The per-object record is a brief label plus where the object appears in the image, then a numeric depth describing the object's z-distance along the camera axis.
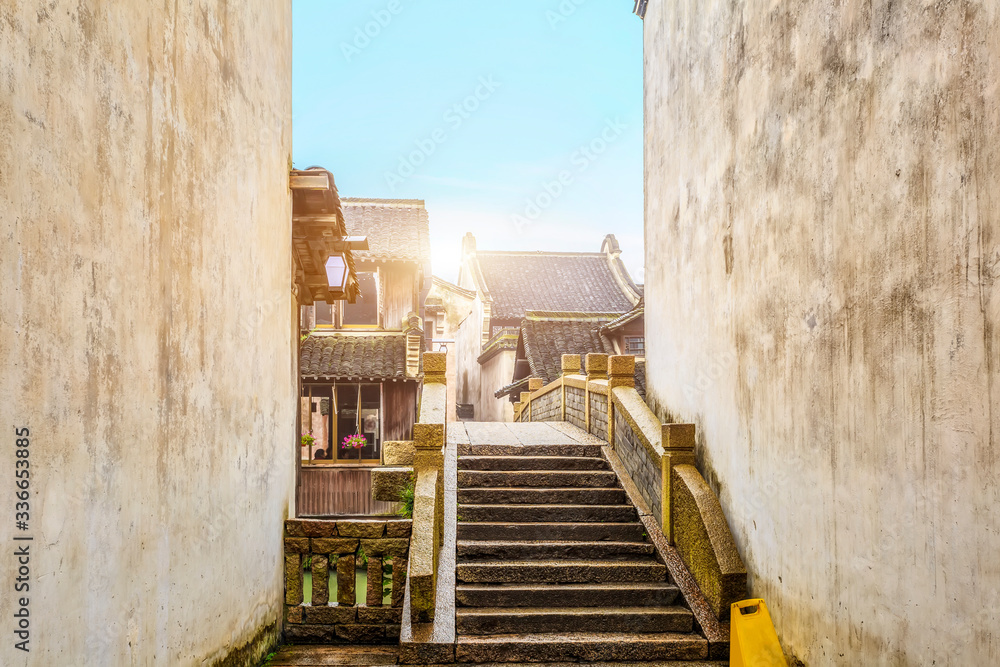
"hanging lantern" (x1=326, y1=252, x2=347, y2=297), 9.43
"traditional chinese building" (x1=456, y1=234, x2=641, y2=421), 29.84
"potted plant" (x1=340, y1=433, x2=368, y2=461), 16.34
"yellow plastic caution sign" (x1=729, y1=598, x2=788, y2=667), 5.88
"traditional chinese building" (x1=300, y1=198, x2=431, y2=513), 16.39
